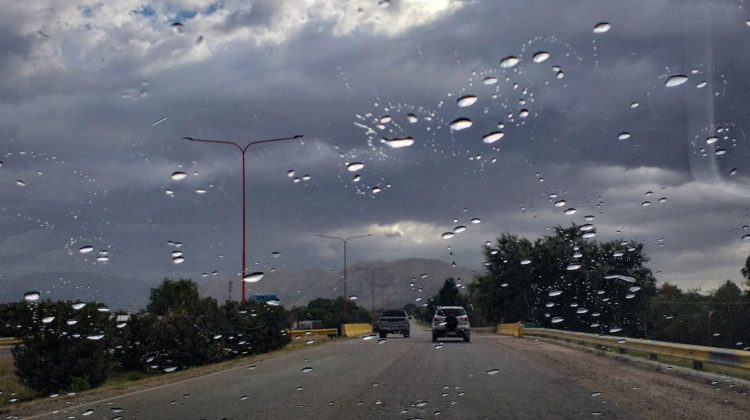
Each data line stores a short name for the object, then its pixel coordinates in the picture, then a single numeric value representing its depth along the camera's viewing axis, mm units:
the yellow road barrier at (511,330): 46688
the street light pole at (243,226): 26398
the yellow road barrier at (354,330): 55488
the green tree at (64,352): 19094
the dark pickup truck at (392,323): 47688
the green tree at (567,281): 18938
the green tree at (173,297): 27364
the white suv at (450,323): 37750
